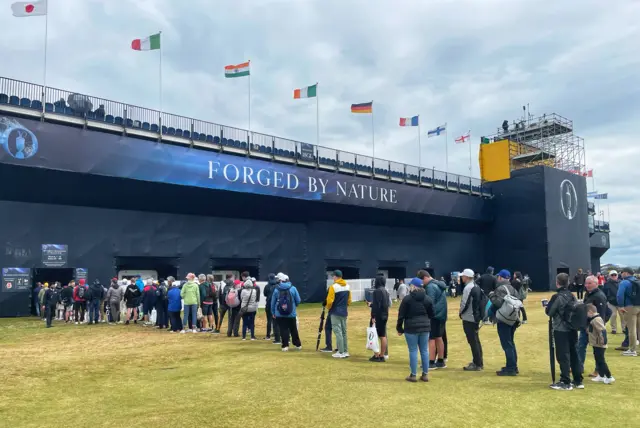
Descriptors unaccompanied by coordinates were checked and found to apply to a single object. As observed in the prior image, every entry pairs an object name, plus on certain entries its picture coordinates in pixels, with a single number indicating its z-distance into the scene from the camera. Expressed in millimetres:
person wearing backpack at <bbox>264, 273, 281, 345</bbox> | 12170
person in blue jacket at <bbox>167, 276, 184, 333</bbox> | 15008
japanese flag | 21406
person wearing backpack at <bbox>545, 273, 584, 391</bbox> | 7398
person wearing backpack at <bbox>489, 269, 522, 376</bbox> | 8219
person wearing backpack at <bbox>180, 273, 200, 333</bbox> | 14507
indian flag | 28656
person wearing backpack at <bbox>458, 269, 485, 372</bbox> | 8773
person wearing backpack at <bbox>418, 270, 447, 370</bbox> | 9047
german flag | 34791
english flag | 43688
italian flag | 25125
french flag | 39000
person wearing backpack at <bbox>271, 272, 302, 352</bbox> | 11109
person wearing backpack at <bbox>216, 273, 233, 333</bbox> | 13798
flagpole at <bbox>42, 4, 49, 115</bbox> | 20625
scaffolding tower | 46531
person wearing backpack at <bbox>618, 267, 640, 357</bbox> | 10688
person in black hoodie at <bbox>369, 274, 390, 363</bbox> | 9898
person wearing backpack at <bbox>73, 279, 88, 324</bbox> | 18078
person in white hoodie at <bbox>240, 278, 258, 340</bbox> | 12938
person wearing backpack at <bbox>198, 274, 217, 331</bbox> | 15297
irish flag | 32250
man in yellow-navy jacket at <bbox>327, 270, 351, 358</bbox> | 10250
